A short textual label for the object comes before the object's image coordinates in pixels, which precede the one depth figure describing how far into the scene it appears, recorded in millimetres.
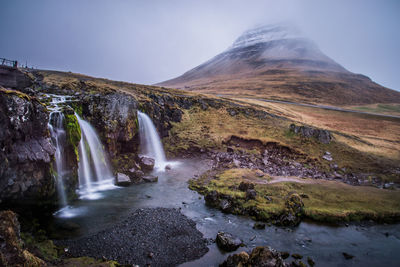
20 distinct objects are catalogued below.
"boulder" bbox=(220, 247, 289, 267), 11469
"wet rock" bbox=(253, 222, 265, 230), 17420
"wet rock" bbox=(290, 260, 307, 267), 13505
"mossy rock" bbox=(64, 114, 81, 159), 22994
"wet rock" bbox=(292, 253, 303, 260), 14295
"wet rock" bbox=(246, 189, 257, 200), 21541
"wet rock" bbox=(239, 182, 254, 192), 23333
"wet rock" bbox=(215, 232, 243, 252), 14672
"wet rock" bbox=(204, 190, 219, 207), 20983
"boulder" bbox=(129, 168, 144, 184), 26281
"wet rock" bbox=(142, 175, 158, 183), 26623
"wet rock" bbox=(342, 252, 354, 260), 14705
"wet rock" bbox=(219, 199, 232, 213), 19906
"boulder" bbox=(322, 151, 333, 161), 36575
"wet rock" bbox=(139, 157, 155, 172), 30434
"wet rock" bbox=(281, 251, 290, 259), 14276
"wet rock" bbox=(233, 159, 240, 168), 32725
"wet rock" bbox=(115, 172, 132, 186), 24906
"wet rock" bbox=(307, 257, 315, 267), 13762
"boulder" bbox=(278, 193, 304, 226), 18172
